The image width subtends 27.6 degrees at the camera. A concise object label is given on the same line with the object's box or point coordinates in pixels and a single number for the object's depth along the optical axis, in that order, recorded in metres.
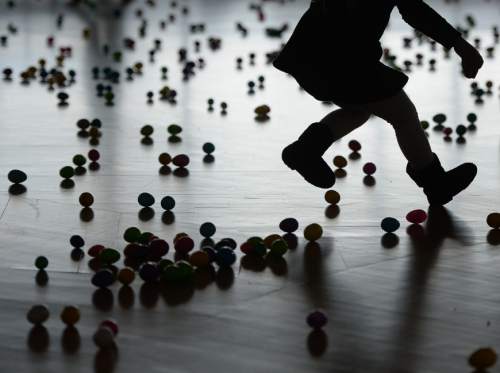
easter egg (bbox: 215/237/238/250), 2.93
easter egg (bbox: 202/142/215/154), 4.13
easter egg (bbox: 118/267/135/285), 2.69
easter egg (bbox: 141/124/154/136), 4.48
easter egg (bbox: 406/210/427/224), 3.26
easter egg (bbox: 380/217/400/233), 3.16
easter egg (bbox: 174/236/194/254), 2.92
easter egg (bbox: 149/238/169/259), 2.89
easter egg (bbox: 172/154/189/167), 3.94
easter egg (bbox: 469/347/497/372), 2.16
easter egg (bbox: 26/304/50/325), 2.39
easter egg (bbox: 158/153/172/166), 3.96
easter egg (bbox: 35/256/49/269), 2.79
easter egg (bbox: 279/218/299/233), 3.15
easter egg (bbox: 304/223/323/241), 3.08
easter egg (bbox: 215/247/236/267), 2.82
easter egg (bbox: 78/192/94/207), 3.41
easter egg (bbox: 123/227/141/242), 3.00
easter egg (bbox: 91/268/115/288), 2.65
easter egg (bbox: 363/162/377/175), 3.85
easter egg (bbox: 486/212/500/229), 3.21
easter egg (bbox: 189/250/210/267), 2.81
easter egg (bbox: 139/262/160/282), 2.71
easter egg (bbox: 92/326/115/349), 2.27
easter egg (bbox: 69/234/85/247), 2.96
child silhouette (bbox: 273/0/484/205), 3.30
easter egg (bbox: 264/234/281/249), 2.99
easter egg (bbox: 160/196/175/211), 3.37
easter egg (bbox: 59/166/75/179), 3.76
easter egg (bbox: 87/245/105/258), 2.89
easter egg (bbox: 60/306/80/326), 2.39
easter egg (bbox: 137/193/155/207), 3.41
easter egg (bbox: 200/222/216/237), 3.08
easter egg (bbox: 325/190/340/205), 3.45
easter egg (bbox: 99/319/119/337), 2.32
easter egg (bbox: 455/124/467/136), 4.43
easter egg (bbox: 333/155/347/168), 3.91
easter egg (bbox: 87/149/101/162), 4.00
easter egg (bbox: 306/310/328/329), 2.39
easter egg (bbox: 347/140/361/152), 4.20
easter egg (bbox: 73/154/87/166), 3.93
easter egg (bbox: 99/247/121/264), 2.84
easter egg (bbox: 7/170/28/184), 3.67
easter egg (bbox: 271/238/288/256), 2.94
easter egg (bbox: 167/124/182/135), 4.49
